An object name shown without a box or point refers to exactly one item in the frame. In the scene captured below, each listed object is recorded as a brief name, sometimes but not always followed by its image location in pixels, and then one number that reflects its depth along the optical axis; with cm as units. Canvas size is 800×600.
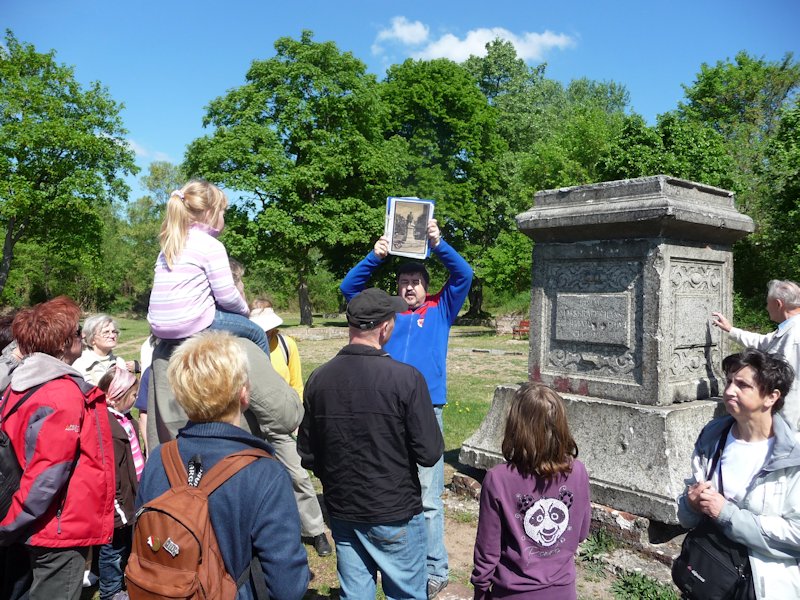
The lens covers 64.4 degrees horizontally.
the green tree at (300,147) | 2820
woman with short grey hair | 467
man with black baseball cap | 291
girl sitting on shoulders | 311
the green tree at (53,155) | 2652
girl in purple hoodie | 264
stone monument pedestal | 458
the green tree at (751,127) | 2194
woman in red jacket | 298
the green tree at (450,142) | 3100
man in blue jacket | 434
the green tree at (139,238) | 4906
